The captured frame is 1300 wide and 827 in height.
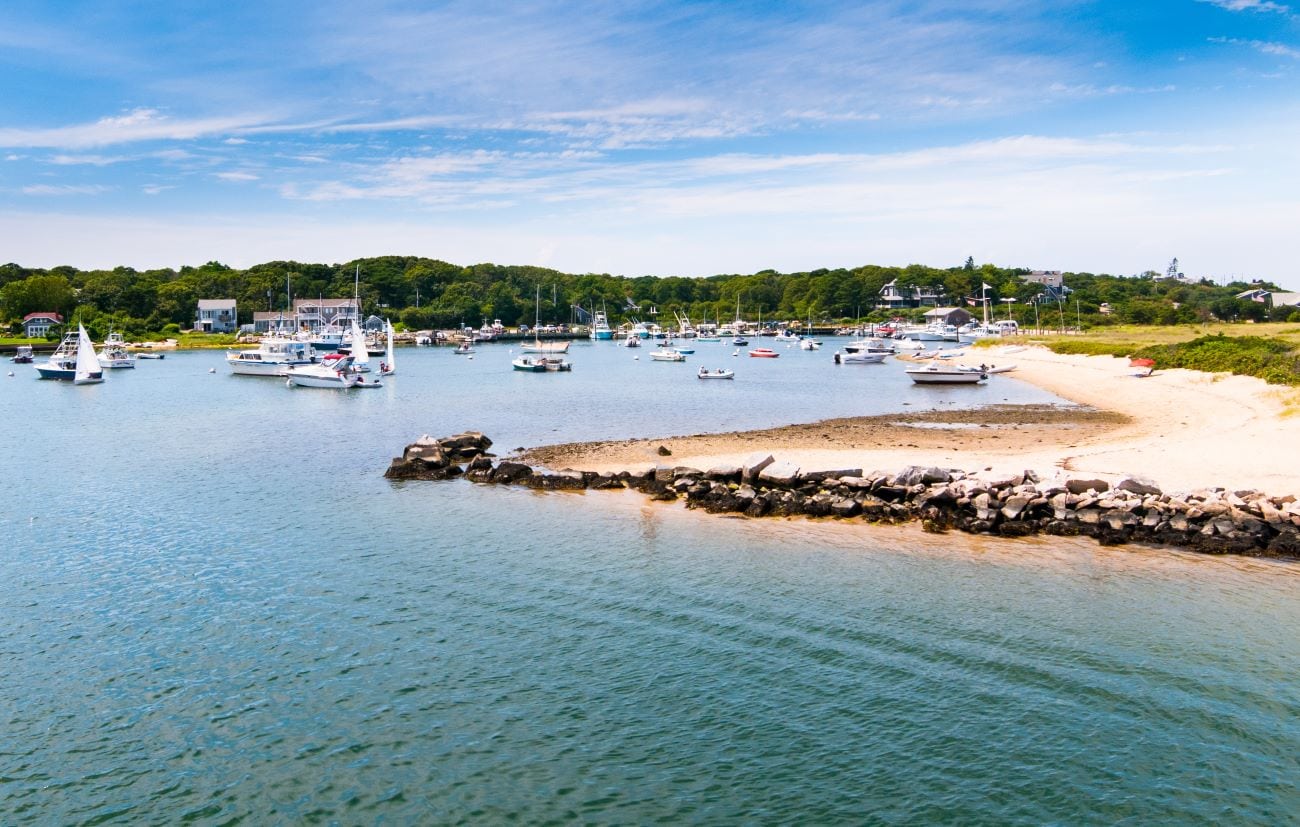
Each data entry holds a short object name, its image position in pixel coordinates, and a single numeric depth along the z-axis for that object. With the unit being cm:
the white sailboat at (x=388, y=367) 8556
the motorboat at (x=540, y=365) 9544
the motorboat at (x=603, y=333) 18938
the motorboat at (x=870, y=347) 10431
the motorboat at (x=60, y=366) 8638
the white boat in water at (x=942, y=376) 7019
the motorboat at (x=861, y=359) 10188
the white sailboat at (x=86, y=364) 8138
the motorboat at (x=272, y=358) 9144
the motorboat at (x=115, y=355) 10019
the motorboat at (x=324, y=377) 7250
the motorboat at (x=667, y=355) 11262
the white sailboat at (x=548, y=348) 12425
